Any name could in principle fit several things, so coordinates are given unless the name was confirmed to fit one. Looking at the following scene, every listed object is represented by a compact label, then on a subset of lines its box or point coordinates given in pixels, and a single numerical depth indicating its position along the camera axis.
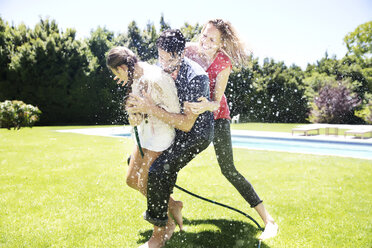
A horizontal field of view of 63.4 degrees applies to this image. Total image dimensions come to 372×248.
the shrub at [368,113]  17.06
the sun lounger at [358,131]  12.36
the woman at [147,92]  2.21
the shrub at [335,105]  19.84
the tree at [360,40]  19.56
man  2.17
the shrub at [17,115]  13.51
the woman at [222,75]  2.68
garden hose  2.54
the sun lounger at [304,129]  13.55
